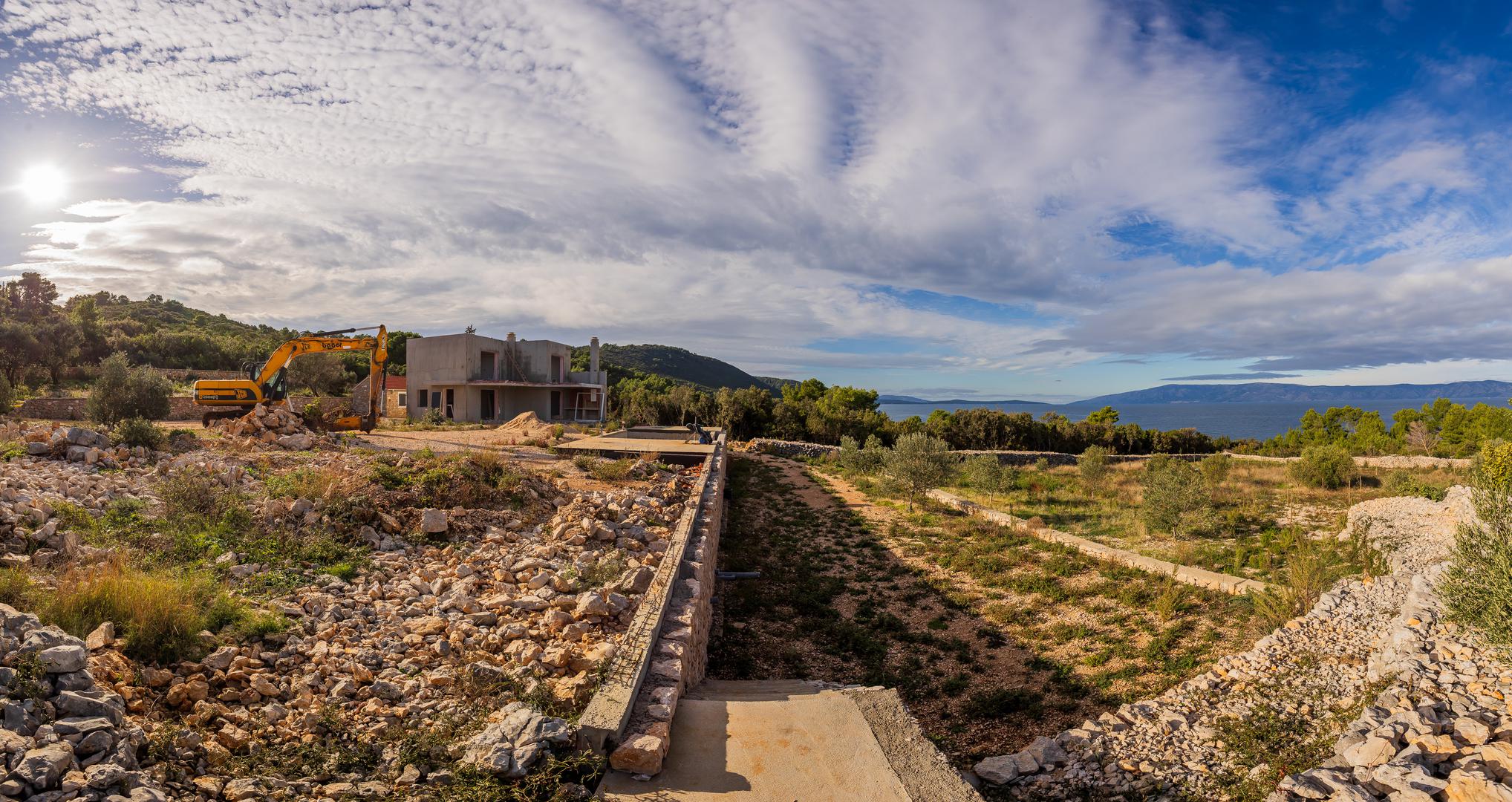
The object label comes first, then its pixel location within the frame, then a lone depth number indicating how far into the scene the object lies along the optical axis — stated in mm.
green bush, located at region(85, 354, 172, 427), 14133
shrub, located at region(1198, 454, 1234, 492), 18188
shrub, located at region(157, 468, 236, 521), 7008
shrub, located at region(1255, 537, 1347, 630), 6750
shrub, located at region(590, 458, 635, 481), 12719
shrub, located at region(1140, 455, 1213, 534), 11727
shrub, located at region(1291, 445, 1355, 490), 17781
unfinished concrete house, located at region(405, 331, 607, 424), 26094
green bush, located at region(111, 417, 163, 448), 10570
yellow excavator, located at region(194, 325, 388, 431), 16016
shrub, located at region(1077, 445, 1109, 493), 18188
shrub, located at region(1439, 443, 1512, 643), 4551
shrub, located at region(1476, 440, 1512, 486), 11734
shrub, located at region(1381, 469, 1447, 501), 13766
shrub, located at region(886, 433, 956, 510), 14742
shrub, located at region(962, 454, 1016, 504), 15953
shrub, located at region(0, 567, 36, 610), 4168
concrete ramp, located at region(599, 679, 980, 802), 3422
